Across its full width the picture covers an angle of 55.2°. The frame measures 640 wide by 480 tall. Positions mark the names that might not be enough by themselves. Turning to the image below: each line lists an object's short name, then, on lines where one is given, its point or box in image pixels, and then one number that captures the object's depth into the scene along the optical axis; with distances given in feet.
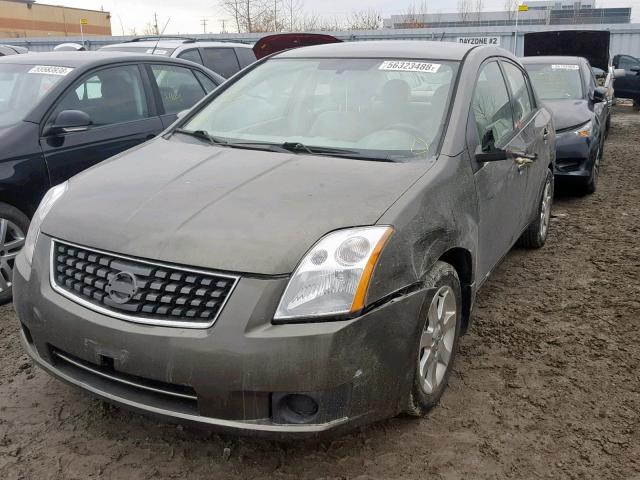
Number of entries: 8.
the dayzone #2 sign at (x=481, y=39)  60.54
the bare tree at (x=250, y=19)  88.58
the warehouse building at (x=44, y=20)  151.30
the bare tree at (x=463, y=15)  132.60
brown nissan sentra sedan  7.00
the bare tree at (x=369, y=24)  100.04
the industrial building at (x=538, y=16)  121.90
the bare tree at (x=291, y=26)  97.30
